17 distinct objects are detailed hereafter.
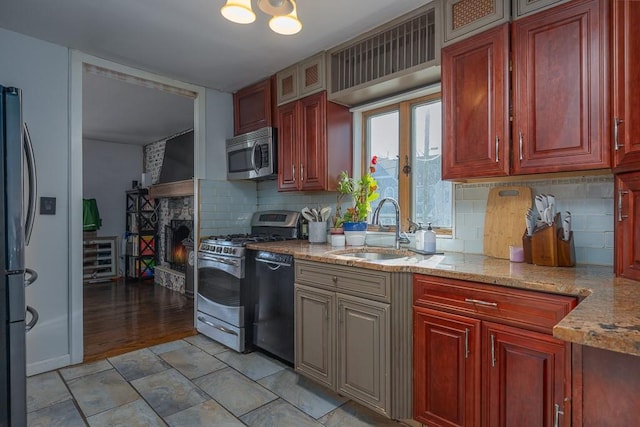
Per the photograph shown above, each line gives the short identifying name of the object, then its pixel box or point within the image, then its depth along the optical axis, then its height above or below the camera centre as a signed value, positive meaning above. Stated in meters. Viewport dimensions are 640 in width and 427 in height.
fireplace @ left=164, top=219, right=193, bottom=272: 5.41 -0.43
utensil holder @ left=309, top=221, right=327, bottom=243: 2.94 -0.13
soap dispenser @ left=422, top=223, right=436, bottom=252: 2.25 -0.16
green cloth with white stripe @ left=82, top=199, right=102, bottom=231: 5.69 -0.01
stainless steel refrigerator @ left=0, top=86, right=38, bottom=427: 1.46 -0.20
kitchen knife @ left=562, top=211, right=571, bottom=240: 1.70 -0.07
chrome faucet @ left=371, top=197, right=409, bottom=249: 2.47 -0.09
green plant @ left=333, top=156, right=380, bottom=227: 2.70 +0.17
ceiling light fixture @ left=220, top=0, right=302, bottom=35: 1.51 +0.89
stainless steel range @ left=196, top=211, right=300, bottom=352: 2.86 -0.58
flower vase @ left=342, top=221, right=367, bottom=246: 2.68 -0.14
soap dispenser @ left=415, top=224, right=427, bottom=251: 2.27 -0.15
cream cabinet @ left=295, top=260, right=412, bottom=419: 1.83 -0.68
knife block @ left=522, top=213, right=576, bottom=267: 1.69 -0.16
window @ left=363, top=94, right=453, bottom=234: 2.49 +0.40
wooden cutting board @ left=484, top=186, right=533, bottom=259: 1.96 -0.02
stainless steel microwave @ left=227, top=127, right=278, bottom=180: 3.21 +0.57
